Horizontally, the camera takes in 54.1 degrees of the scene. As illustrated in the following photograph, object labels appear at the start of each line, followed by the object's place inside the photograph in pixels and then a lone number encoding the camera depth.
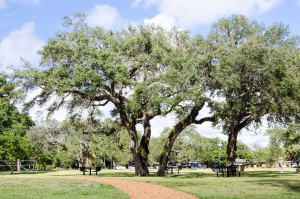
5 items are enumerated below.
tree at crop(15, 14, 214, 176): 21.41
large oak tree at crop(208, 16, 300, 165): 20.36
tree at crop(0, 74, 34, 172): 23.48
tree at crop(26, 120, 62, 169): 61.03
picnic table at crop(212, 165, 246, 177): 22.44
